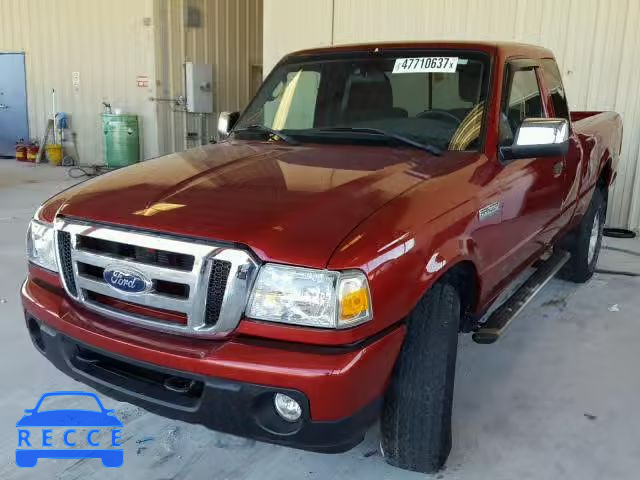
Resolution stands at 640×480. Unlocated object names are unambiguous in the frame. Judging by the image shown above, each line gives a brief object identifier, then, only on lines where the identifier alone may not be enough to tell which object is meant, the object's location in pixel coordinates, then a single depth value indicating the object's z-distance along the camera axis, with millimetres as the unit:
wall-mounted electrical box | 10172
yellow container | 11031
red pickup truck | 1741
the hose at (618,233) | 6078
